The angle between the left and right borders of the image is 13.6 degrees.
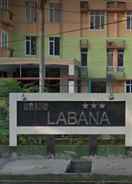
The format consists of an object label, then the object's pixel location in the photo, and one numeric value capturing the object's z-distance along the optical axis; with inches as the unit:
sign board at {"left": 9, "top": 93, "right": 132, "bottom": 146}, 426.0
